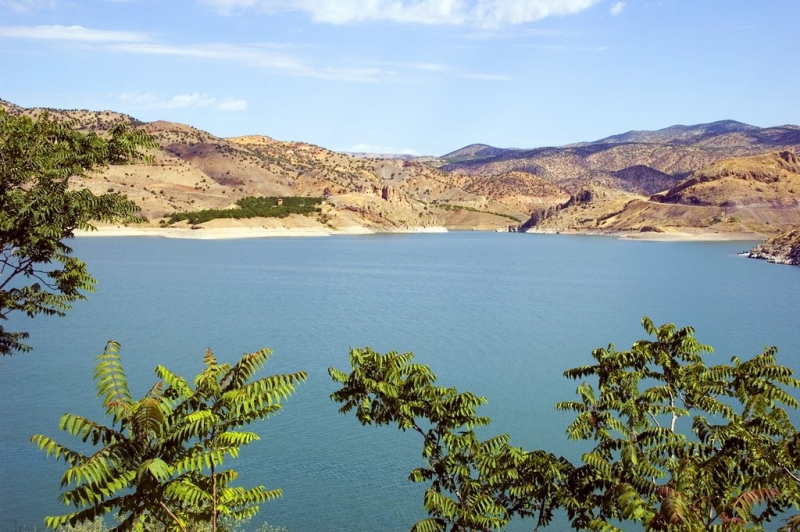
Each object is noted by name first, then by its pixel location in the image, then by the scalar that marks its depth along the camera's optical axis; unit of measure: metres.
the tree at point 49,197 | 14.27
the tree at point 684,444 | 7.92
